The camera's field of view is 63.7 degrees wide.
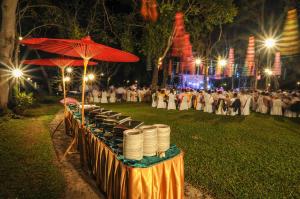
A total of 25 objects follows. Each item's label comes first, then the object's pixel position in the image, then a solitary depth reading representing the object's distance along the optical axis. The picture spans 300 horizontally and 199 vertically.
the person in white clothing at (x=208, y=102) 15.37
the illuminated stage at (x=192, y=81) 29.94
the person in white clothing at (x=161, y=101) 17.03
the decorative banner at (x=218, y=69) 25.45
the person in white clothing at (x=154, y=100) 17.75
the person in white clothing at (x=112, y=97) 20.52
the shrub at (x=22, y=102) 12.39
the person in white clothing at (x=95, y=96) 19.88
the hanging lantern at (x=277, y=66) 22.90
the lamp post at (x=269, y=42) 18.49
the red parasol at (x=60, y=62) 7.86
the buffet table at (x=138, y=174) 3.17
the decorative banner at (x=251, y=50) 17.77
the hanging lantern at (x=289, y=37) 20.72
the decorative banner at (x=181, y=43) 18.09
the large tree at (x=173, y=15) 18.70
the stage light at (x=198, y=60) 26.02
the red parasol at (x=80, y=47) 4.61
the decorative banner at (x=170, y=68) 28.44
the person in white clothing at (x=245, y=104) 14.43
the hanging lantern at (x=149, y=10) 17.69
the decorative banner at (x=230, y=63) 21.24
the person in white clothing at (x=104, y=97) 20.04
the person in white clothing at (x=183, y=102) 16.29
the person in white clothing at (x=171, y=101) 16.35
